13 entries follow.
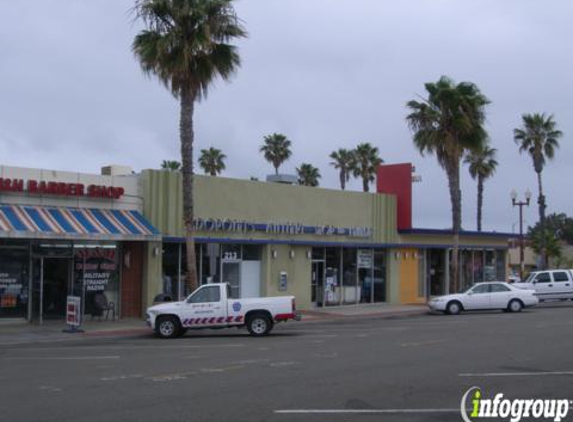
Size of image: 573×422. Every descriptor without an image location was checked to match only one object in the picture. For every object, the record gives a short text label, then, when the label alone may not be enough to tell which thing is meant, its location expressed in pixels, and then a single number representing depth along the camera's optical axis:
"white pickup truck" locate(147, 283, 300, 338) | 22.77
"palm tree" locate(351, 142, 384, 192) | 62.34
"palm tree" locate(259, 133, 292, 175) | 62.97
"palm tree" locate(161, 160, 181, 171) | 62.99
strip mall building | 25.58
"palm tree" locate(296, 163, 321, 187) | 67.75
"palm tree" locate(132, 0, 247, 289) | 26.22
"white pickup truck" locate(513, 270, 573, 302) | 37.78
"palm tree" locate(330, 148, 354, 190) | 63.69
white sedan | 32.53
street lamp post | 47.00
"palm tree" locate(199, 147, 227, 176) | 63.00
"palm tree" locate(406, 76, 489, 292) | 36.91
